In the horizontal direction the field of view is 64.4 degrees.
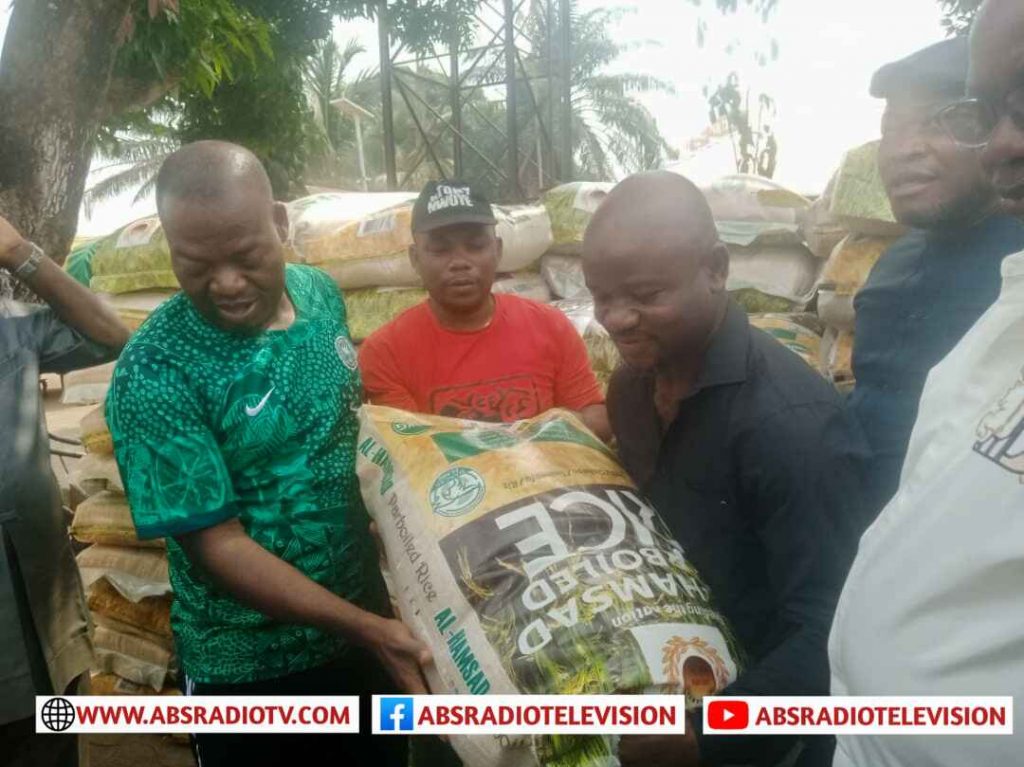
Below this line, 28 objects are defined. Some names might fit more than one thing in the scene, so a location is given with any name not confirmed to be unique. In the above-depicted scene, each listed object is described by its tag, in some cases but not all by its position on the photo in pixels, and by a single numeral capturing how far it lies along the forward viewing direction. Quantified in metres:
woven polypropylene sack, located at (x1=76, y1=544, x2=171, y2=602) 2.68
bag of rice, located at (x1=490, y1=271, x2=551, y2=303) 3.84
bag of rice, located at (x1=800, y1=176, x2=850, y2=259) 3.28
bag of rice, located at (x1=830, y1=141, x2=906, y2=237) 2.74
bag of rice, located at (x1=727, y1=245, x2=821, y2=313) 3.52
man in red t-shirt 1.98
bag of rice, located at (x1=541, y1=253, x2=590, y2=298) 3.82
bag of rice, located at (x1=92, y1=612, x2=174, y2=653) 2.72
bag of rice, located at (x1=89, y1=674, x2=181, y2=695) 2.74
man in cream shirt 0.71
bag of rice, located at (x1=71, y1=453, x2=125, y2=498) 2.76
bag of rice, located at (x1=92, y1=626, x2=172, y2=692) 2.71
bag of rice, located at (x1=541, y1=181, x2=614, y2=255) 3.82
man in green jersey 1.31
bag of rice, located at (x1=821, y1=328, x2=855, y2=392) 2.73
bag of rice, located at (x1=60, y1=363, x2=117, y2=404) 3.81
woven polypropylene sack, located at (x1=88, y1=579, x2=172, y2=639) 2.73
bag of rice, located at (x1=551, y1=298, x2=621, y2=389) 2.93
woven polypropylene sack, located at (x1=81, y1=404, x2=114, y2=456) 2.82
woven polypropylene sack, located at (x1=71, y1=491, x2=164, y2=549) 2.80
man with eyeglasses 1.47
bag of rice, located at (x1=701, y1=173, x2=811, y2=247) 3.52
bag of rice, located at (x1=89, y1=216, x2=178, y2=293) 3.77
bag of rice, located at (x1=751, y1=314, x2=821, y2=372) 3.08
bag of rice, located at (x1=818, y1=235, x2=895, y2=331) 2.83
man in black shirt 1.09
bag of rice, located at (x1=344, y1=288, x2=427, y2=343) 3.59
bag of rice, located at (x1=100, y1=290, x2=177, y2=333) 3.79
